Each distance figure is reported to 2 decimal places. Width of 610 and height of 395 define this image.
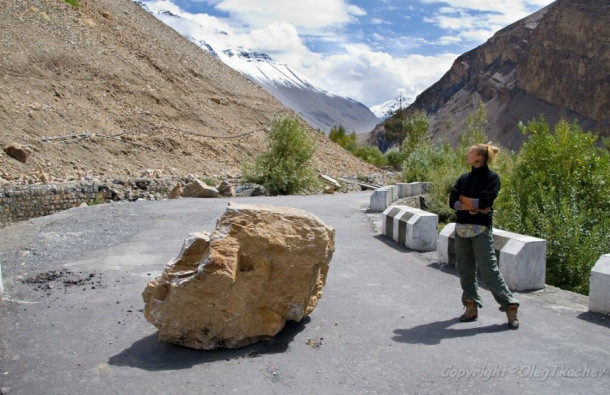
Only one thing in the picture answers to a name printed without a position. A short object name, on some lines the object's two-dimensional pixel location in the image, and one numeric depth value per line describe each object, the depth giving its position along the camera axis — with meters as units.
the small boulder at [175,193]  19.39
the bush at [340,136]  68.25
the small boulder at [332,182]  27.00
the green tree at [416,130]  54.69
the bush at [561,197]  8.40
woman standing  5.66
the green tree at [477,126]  42.51
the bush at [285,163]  22.44
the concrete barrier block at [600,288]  6.11
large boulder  4.96
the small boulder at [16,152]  22.36
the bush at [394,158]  50.16
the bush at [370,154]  52.46
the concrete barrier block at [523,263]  7.12
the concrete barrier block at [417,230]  9.75
